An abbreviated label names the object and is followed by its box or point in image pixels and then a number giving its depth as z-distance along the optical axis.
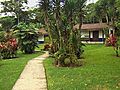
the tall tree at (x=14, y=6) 19.98
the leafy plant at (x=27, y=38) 11.07
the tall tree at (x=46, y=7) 7.39
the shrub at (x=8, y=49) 8.66
